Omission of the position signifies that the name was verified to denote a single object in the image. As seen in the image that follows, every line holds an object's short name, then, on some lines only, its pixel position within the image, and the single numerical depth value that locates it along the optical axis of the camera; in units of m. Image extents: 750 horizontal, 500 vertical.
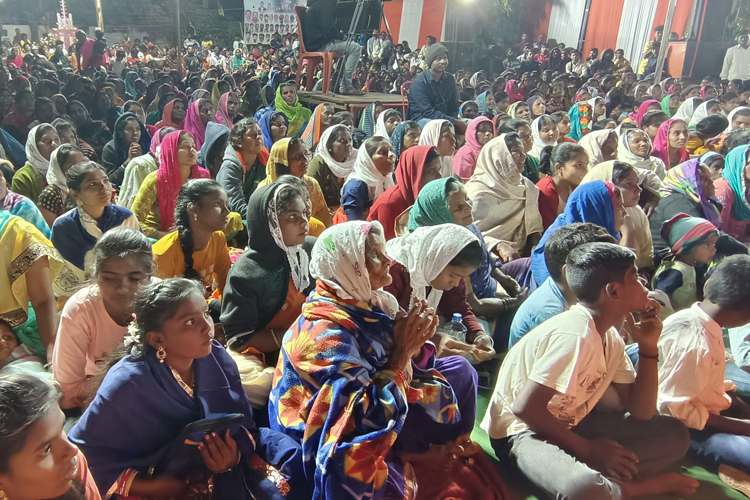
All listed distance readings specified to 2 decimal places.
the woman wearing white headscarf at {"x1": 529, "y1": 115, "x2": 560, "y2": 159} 6.12
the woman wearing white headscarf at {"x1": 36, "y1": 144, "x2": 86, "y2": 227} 3.72
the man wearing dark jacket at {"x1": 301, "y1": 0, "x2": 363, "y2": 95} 10.23
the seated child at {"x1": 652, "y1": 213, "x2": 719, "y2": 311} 3.28
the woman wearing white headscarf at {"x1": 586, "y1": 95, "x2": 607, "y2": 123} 8.40
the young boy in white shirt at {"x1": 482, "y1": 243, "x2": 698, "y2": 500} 1.71
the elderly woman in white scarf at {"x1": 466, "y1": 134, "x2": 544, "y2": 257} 4.12
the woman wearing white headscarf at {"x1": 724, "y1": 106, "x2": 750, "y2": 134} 6.67
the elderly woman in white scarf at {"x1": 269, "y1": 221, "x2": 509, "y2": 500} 1.57
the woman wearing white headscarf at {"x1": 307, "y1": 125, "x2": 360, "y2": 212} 4.71
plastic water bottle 2.57
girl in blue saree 1.54
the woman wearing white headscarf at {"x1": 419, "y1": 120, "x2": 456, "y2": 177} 5.08
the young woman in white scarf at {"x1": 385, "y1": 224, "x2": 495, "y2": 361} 2.35
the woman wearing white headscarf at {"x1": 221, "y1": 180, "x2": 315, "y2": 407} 2.32
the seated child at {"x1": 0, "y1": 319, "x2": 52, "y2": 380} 2.15
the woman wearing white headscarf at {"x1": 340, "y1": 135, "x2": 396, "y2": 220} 4.16
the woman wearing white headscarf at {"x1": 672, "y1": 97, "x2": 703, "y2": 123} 8.23
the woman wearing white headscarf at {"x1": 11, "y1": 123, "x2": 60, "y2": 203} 4.34
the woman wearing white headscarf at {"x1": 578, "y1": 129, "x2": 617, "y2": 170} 5.09
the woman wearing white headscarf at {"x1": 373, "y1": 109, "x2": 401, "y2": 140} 6.67
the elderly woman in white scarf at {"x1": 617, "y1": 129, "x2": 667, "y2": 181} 5.08
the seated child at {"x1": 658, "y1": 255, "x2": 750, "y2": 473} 2.02
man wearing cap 7.19
